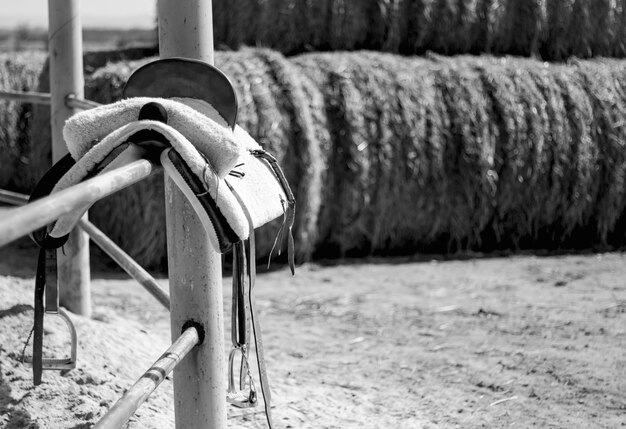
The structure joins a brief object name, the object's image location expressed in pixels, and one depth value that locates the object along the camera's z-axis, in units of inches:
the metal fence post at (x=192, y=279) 73.4
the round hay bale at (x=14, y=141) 301.6
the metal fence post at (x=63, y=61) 133.3
